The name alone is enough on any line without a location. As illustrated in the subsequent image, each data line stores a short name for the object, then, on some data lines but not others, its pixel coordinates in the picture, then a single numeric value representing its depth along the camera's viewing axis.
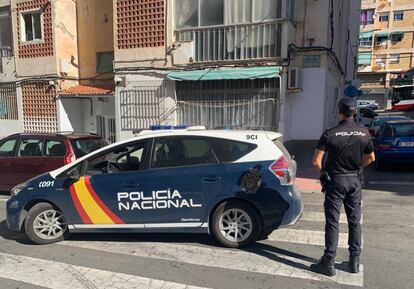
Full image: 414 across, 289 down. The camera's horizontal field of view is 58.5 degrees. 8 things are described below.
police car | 4.80
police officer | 3.99
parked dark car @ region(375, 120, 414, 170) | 10.50
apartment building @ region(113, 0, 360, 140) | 11.64
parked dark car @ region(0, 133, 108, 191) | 8.29
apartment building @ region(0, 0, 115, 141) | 15.31
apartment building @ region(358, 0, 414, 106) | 50.81
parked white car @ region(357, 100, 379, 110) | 41.05
